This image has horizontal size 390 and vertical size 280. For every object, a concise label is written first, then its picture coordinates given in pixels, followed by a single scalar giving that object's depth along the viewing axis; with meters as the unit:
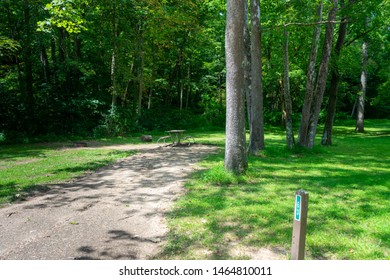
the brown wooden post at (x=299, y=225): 2.73
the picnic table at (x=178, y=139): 14.79
